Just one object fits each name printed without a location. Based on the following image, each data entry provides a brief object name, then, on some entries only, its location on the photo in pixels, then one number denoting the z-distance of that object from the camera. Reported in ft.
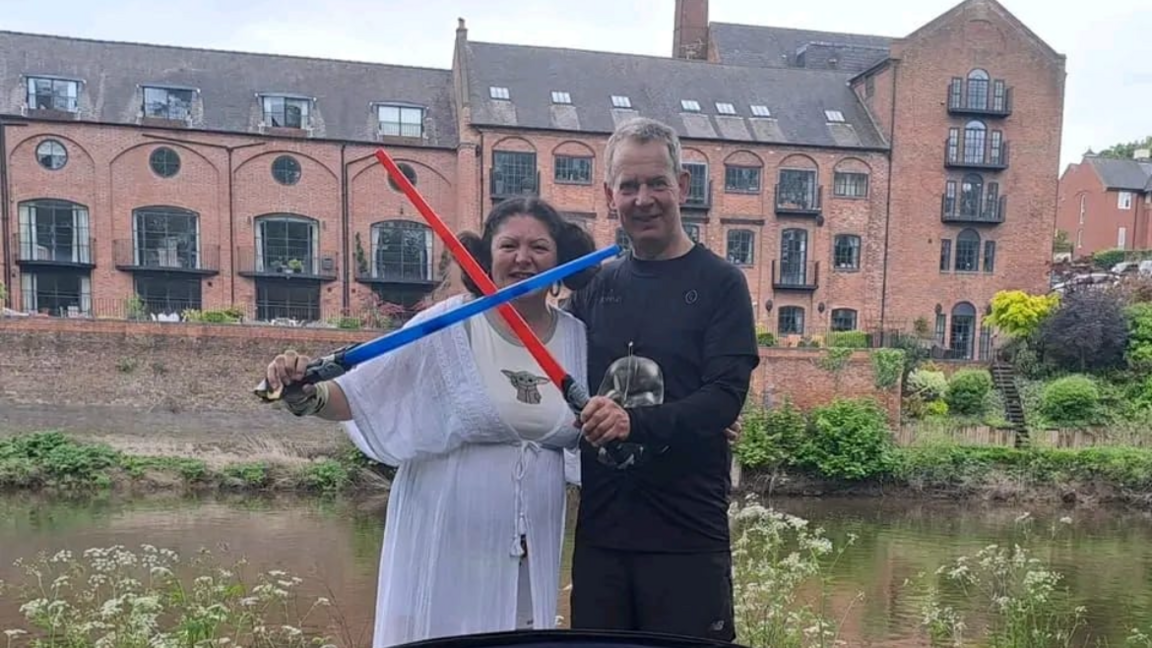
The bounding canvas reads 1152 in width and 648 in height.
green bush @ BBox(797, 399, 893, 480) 48.44
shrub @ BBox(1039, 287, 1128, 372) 62.03
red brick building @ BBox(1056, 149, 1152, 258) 123.03
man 5.99
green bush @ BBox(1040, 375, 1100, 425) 57.16
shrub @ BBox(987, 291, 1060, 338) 66.39
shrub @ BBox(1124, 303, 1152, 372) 61.57
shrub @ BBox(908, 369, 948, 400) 59.67
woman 6.06
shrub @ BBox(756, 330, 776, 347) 58.80
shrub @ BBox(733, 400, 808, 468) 47.70
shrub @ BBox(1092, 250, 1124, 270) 108.88
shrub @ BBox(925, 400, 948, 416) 57.77
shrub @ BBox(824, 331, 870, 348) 60.13
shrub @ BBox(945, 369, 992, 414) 59.36
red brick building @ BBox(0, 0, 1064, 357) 66.18
